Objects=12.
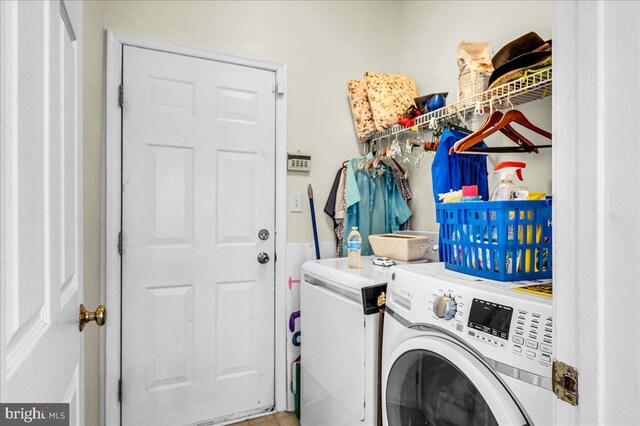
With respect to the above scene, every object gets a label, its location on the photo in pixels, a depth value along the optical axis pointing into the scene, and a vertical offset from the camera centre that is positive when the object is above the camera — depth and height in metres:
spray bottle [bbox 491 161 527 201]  1.07 +0.10
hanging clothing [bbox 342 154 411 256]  2.09 +0.05
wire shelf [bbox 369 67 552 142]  1.26 +0.48
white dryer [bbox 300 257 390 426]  1.27 -0.55
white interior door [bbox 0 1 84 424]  0.37 +0.01
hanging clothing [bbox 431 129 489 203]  1.49 +0.19
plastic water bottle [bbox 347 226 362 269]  1.67 -0.21
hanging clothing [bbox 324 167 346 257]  2.13 +0.04
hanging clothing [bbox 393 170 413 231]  2.24 +0.14
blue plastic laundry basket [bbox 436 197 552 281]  0.97 -0.08
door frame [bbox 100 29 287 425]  1.68 -0.04
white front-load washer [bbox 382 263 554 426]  0.71 -0.35
